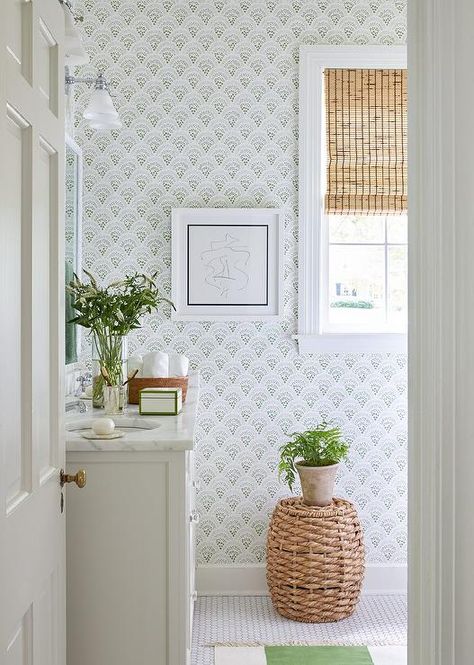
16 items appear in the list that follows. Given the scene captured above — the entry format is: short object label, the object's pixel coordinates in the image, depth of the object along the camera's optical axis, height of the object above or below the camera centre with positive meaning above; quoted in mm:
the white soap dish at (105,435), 2277 -332
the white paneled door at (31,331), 1397 -15
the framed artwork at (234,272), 3689 +247
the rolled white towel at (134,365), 3111 -167
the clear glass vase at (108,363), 2895 -151
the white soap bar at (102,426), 2279 -303
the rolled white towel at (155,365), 3045 -164
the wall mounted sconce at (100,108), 3219 +901
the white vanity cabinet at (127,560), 2236 -684
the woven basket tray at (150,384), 3008 -235
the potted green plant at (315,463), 3434 -630
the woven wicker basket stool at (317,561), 3338 -1035
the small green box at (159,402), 2703 -275
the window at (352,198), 3703 +606
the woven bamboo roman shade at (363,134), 3746 +919
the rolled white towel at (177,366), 3182 -175
